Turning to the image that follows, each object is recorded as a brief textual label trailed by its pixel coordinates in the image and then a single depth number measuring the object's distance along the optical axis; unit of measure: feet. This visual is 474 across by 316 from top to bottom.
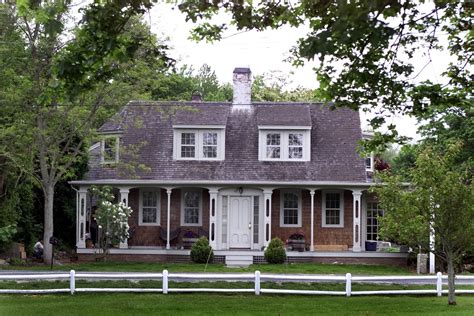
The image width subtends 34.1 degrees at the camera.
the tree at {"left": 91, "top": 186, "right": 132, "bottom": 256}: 98.32
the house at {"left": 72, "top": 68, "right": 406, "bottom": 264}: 106.11
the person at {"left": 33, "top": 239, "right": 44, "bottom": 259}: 100.37
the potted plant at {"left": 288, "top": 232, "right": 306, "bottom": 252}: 105.29
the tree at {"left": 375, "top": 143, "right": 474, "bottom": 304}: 60.34
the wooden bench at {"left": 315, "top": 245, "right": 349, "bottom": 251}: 107.65
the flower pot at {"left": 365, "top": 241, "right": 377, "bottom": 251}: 107.04
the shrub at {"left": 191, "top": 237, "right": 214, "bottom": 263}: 99.45
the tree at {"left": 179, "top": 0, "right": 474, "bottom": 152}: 38.11
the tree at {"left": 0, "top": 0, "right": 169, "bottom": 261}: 88.28
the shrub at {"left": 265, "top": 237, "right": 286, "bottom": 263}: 99.30
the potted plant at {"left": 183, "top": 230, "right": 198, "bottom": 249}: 107.04
